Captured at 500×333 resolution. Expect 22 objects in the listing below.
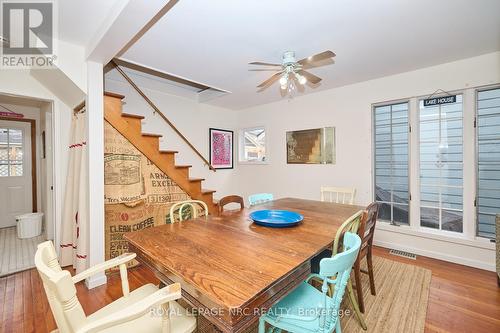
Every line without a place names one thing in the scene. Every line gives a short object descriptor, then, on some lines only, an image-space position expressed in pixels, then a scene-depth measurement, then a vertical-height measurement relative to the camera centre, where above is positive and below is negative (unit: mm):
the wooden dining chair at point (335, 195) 2832 -487
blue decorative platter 1688 -453
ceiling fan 2135 +934
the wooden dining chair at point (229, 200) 2152 -377
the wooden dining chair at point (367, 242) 1636 -727
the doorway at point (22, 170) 3783 -77
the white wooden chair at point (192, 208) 1980 -412
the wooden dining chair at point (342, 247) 1390 -540
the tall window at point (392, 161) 3129 +29
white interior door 4195 -92
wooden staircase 2482 +218
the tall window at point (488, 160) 2543 +28
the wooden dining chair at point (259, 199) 2633 -430
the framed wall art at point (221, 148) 4633 +363
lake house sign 2748 +809
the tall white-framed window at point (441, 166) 2768 -43
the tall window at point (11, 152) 4211 +279
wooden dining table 884 -506
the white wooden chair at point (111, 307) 838 -608
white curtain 2381 -467
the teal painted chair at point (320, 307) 1010 -807
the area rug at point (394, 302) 1695 -1255
